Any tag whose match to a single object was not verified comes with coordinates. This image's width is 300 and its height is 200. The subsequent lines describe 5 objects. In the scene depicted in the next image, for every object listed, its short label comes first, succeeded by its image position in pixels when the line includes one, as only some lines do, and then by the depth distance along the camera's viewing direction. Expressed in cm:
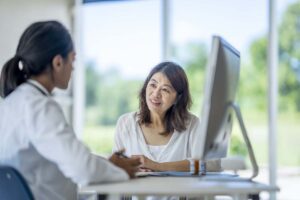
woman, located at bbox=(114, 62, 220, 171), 235
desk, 140
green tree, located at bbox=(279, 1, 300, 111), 416
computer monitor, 150
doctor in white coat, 143
